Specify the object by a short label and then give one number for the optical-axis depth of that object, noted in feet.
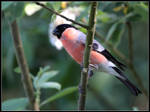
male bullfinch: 13.21
